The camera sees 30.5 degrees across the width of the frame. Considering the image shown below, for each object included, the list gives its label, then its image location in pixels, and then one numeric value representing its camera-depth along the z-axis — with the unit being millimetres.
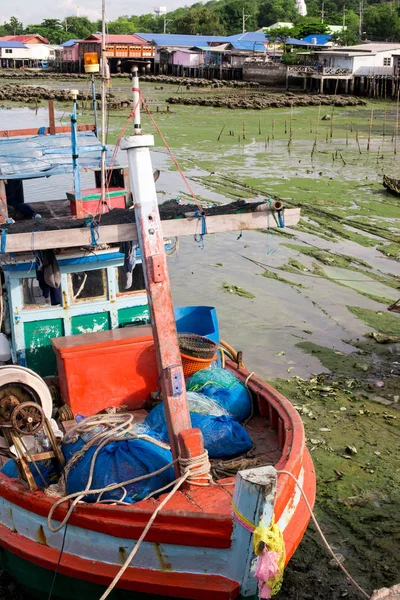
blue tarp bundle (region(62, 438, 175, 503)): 6230
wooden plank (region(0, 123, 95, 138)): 12445
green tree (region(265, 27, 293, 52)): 84000
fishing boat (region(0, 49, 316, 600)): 5695
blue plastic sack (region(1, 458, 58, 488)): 6746
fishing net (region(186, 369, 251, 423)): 7801
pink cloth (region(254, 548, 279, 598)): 5332
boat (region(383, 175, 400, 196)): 23667
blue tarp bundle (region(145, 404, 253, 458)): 6957
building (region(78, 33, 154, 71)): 90750
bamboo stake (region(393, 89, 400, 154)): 34062
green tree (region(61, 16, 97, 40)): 140950
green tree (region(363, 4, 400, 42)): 96812
